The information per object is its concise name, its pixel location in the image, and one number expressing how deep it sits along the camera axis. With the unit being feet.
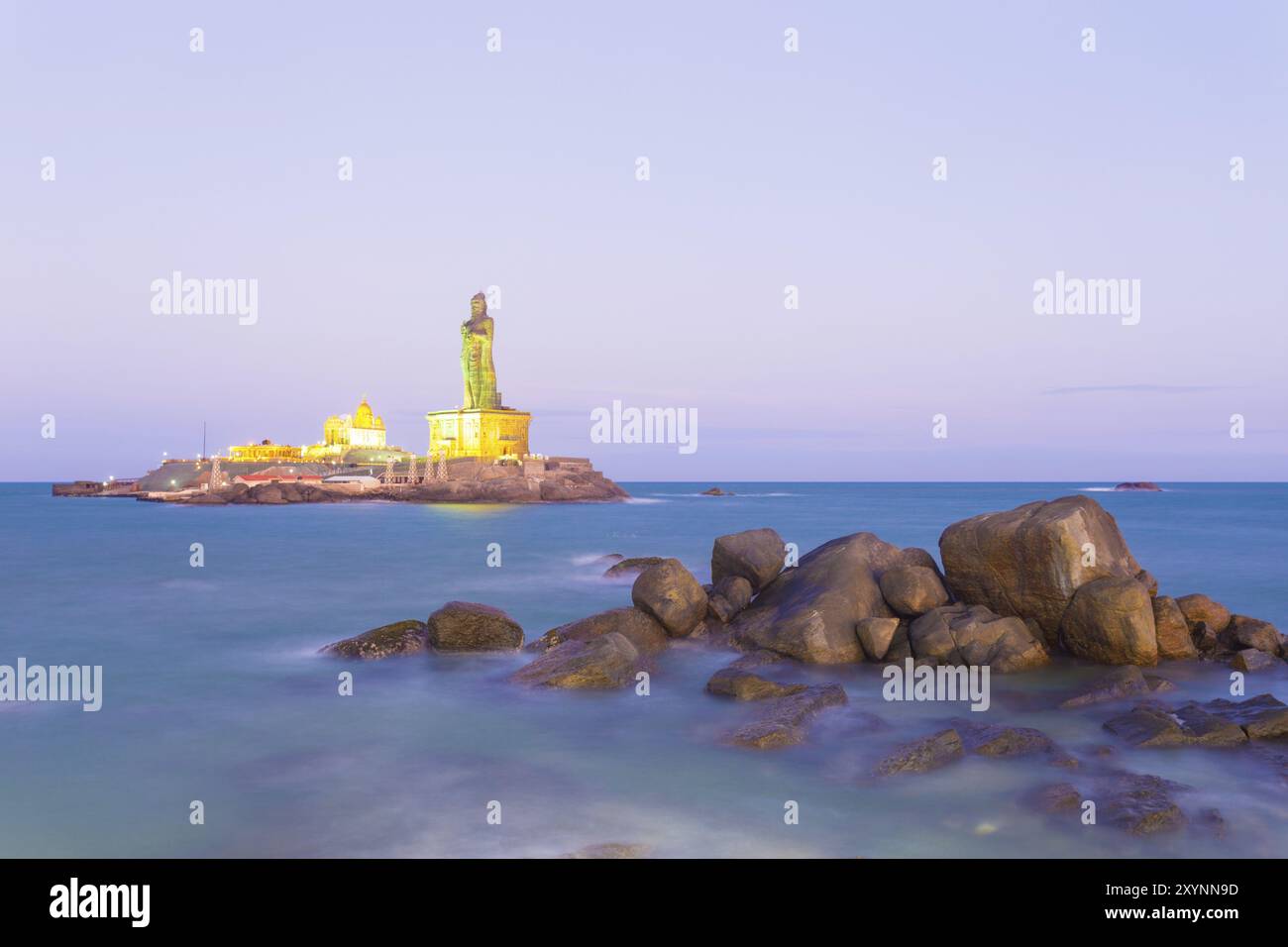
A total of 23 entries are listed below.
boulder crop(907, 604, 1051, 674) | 49.03
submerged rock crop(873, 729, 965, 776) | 34.40
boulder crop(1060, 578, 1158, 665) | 49.32
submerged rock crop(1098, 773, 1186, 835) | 28.45
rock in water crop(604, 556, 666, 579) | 103.04
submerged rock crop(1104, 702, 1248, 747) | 36.55
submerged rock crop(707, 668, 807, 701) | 44.96
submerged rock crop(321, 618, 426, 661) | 55.62
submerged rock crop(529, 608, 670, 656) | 55.57
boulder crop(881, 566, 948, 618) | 53.93
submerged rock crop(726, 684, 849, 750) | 37.99
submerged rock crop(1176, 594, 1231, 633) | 55.57
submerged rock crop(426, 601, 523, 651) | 56.03
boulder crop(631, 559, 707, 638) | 57.41
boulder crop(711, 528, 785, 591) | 62.64
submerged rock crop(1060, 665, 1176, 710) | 43.37
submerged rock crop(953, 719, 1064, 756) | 35.60
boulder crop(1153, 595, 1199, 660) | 52.54
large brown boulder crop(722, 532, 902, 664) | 52.19
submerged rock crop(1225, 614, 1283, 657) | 53.31
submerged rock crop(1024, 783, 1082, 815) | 30.04
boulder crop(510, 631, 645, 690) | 47.83
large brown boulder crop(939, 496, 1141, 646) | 51.11
